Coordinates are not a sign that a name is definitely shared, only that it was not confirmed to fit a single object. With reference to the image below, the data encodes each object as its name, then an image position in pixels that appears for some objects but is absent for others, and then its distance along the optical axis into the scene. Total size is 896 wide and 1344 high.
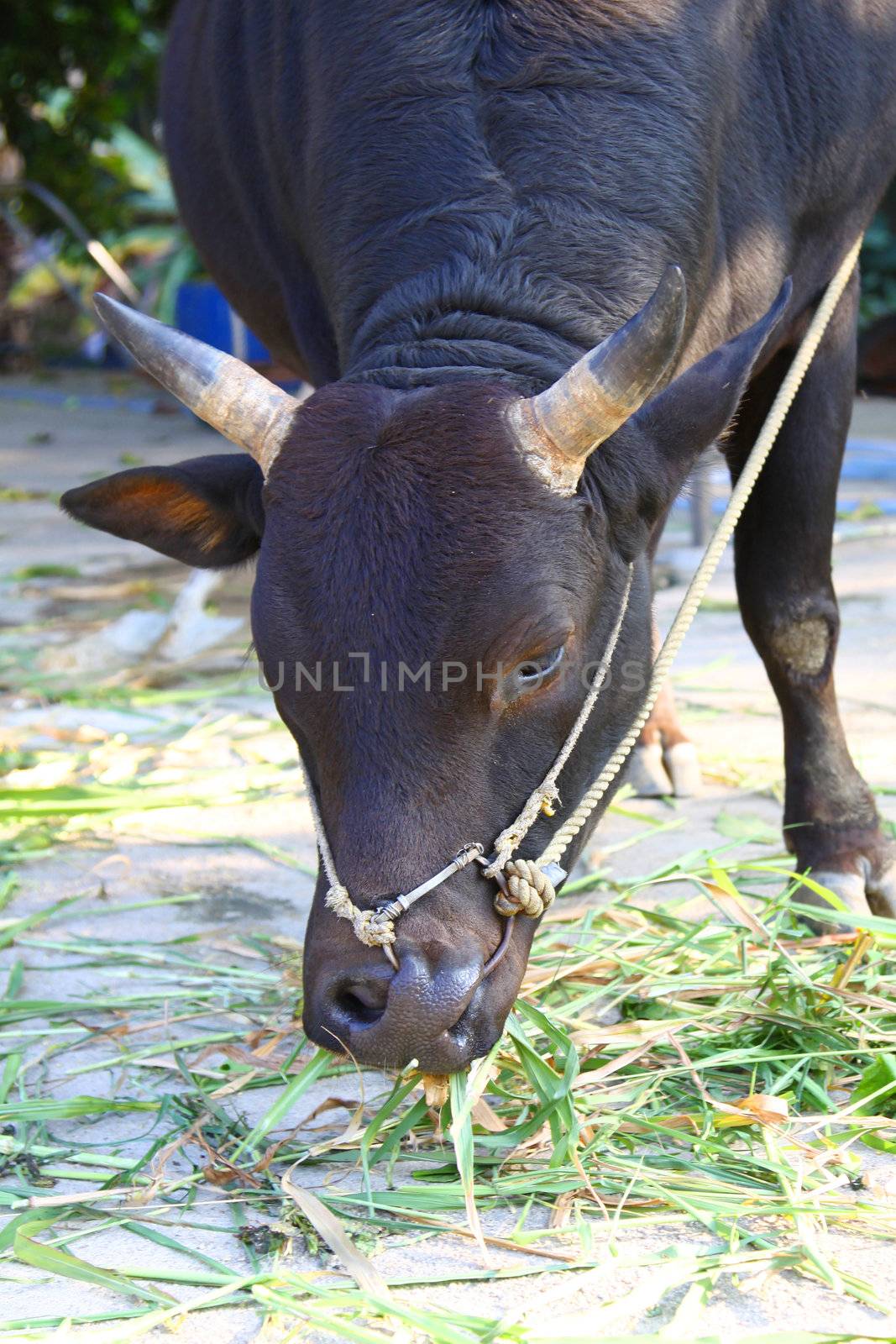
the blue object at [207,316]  12.75
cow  2.31
